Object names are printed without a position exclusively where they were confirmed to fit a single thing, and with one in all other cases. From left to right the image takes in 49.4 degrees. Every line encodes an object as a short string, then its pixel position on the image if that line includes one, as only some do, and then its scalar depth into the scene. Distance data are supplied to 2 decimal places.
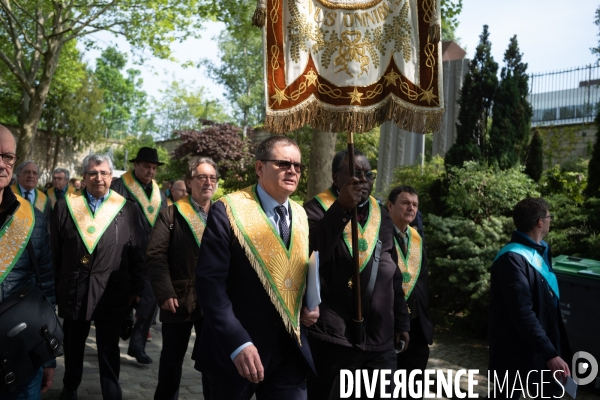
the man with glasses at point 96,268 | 5.42
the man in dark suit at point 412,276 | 5.25
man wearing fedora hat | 7.58
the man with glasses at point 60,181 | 12.27
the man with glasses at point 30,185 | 9.37
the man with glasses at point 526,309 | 4.57
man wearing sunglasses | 3.36
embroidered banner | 4.54
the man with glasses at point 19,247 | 3.34
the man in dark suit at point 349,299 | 4.20
